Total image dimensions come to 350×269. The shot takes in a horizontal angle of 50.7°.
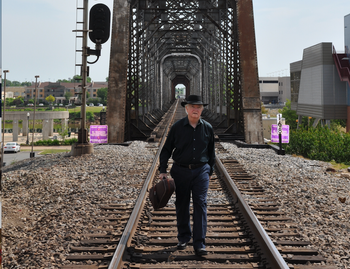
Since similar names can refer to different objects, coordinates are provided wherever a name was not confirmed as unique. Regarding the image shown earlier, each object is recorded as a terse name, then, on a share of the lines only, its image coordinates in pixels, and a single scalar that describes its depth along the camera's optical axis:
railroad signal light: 10.91
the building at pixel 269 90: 131.88
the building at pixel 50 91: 183.46
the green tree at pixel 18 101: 150.75
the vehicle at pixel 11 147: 53.15
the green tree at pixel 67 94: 164.88
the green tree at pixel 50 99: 168.45
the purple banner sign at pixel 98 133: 13.25
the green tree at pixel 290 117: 66.62
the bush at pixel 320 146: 13.84
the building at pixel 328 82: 40.47
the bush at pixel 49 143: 64.18
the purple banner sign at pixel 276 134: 12.35
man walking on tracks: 4.15
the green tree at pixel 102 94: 182.75
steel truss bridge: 13.77
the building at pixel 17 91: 179.94
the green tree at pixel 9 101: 147.36
